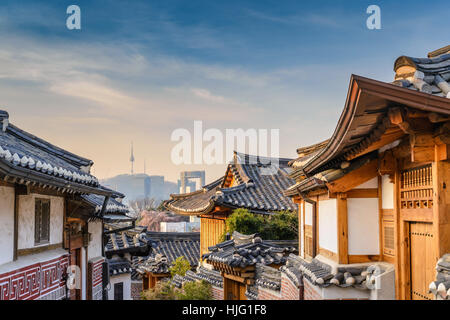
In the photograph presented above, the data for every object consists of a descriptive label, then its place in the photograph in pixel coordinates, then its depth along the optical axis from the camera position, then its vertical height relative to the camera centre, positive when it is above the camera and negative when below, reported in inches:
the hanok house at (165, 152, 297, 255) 732.0 -14.0
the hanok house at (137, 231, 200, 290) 940.6 -150.3
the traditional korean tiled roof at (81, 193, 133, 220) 454.0 -22.8
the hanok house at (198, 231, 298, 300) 501.7 -80.5
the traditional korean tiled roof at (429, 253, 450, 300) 168.2 -35.3
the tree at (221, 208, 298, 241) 633.6 -51.0
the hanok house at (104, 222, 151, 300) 765.9 -110.2
